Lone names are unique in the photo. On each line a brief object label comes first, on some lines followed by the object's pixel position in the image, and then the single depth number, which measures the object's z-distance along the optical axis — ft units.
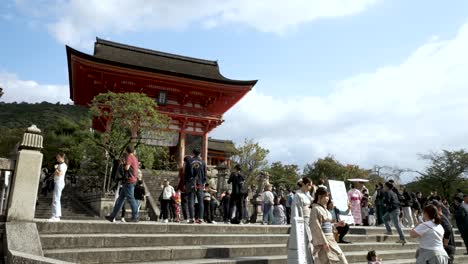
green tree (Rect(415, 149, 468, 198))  111.96
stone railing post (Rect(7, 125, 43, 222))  17.93
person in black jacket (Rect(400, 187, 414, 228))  40.60
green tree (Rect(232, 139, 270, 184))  106.52
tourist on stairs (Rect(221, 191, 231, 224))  34.23
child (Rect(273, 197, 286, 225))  44.83
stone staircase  17.51
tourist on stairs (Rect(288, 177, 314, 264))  16.66
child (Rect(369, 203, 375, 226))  52.41
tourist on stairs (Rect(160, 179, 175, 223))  39.32
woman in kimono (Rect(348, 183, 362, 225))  38.60
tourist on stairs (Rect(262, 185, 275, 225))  41.39
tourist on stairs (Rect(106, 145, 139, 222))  24.06
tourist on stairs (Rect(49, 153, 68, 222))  22.78
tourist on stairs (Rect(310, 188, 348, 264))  16.71
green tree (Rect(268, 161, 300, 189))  132.26
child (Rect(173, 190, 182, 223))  43.63
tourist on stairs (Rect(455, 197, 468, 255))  32.04
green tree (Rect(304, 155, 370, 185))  143.43
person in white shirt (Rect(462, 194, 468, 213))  32.42
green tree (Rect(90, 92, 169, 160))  57.93
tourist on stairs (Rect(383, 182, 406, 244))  31.81
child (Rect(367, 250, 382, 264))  20.11
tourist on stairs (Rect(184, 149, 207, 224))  27.66
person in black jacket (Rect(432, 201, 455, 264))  23.17
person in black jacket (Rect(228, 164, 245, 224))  30.83
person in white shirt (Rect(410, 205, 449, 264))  16.76
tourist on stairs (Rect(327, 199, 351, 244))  24.67
